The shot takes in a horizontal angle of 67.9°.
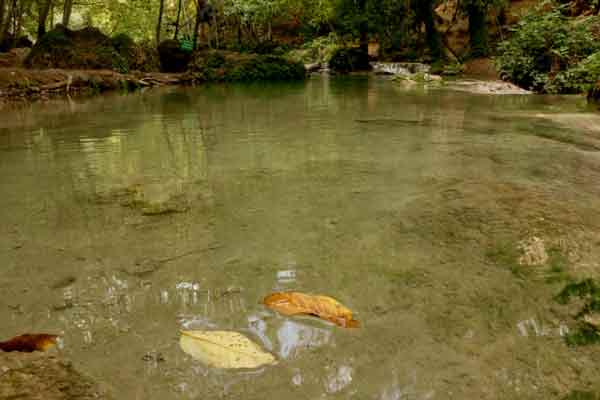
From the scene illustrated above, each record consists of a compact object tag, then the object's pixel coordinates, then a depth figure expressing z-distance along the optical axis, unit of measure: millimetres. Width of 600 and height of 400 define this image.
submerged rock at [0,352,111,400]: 834
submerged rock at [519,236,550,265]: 1410
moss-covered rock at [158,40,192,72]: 13938
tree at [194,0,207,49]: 15297
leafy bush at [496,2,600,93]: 7944
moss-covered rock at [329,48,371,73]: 16750
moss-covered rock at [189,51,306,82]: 13047
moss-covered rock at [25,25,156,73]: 11133
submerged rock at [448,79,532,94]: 8196
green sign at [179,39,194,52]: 14122
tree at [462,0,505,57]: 16781
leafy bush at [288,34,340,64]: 16406
